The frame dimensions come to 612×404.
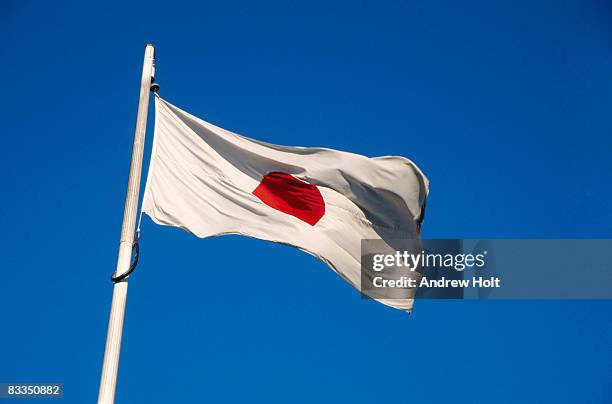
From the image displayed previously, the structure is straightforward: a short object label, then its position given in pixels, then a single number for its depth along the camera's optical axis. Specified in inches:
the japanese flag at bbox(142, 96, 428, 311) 405.7
